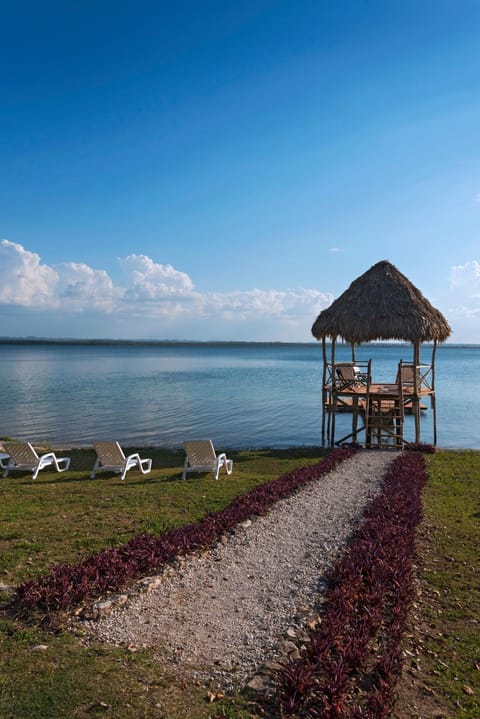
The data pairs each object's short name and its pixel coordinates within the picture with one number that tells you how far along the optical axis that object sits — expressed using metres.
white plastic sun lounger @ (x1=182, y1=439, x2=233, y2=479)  12.07
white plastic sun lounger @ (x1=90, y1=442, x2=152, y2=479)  12.16
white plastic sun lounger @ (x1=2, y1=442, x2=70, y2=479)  12.45
